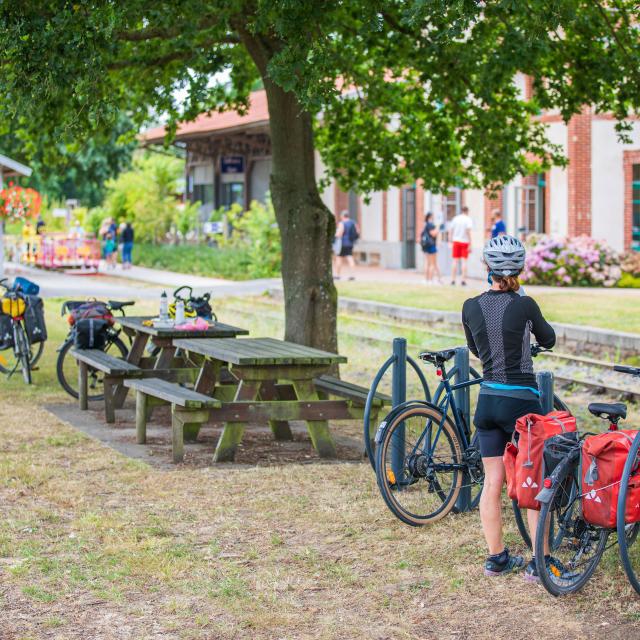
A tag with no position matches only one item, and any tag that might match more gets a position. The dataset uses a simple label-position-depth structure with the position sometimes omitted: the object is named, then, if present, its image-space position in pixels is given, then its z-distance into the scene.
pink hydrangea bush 27.80
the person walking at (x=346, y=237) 31.45
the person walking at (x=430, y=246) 29.88
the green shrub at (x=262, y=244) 33.78
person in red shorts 29.16
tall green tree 10.18
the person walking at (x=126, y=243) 39.50
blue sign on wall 46.56
